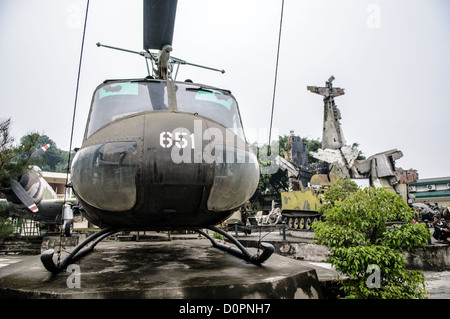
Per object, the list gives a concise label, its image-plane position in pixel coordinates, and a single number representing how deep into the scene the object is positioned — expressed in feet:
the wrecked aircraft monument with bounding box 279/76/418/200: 58.85
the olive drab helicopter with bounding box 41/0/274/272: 6.93
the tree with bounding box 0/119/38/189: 26.94
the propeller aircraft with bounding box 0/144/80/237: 33.45
